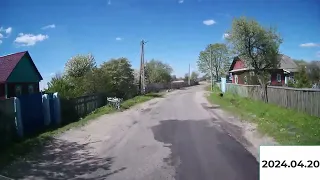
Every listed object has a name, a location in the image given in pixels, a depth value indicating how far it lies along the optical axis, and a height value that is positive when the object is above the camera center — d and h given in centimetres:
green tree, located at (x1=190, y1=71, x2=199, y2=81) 12965 +164
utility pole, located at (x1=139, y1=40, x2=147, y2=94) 4111 +166
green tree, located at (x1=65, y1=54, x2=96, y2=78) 4009 +245
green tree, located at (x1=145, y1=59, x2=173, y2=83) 7184 +211
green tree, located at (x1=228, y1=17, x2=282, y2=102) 2394 +269
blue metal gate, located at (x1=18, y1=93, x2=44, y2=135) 1150 -119
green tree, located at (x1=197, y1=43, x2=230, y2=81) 7138 +412
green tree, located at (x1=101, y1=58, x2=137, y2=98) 3070 +46
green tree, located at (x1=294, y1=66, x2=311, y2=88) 2454 -52
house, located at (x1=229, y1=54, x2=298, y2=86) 3866 +53
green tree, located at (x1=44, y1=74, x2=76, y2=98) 1930 -31
